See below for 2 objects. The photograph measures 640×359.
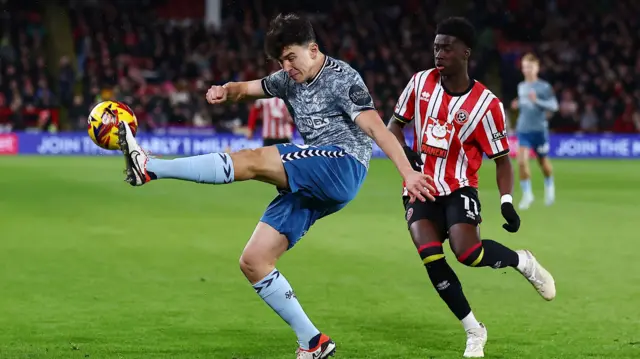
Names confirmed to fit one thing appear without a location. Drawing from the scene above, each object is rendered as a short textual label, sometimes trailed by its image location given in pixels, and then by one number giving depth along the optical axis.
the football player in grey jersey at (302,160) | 11.52
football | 11.45
